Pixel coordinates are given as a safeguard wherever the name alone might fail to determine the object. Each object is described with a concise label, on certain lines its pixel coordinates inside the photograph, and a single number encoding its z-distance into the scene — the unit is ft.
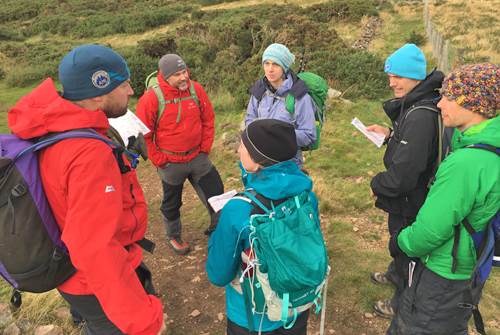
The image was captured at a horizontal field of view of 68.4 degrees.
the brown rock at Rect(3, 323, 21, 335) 9.94
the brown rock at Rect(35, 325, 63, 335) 9.98
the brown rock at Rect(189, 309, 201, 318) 11.82
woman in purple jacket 11.76
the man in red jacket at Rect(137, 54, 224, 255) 12.49
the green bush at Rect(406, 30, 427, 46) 56.57
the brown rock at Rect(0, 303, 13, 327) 10.27
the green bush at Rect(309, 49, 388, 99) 33.19
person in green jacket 6.51
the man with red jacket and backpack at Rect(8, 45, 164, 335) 5.66
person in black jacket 8.63
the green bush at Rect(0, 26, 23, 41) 89.39
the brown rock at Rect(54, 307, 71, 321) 10.71
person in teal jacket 6.40
